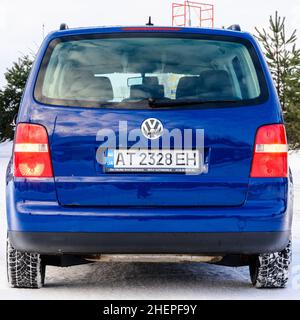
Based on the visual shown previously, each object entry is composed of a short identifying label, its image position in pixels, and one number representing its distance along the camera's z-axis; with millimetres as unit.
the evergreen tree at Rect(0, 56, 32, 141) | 41438
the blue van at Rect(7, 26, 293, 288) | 4629
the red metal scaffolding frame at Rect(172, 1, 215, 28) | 38306
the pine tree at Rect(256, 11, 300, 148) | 26172
